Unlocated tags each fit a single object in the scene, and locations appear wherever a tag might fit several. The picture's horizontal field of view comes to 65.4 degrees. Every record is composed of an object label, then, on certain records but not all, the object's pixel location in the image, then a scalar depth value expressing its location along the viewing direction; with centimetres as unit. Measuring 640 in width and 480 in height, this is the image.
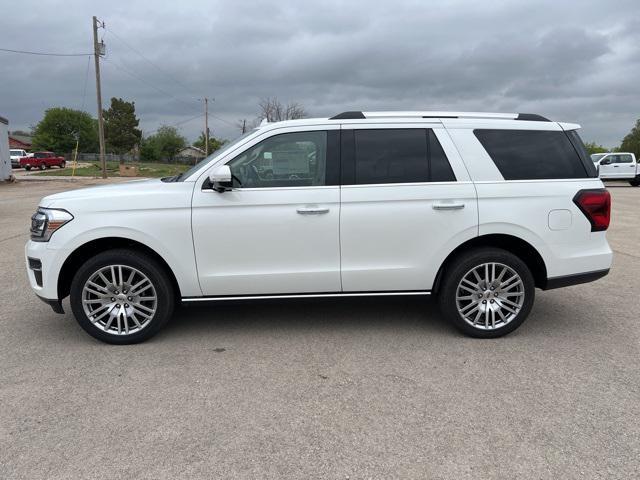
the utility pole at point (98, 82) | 3506
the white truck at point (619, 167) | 2847
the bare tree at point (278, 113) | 5047
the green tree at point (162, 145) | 11406
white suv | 413
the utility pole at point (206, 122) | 7181
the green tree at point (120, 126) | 8669
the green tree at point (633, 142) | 8100
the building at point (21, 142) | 9737
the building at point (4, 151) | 2808
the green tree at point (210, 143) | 11429
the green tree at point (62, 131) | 9869
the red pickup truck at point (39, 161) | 5191
